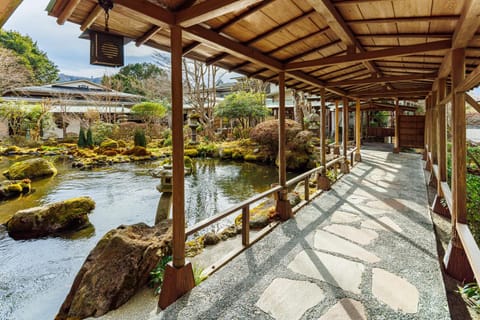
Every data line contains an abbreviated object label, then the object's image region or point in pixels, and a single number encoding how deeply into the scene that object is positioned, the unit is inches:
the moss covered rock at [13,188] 296.7
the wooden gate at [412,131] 412.5
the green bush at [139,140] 596.1
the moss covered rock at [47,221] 209.0
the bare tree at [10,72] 488.4
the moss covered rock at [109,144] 604.1
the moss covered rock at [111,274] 116.1
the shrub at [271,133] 422.6
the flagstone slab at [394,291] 84.7
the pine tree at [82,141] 630.5
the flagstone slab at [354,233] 133.7
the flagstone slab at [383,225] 145.6
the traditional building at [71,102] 748.6
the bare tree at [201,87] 698.8
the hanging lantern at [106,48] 81.4
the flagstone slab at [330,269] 97.9
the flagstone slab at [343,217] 160.1
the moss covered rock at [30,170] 366.6
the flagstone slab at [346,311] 79.9
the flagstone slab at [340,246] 117.1
